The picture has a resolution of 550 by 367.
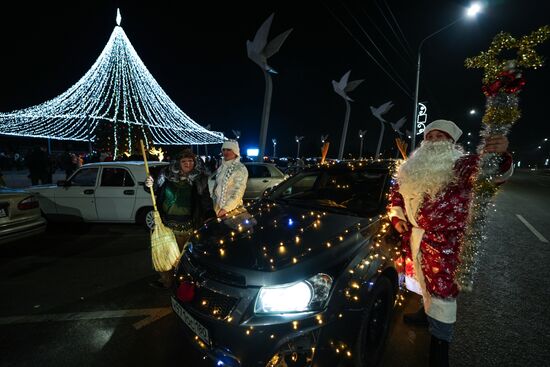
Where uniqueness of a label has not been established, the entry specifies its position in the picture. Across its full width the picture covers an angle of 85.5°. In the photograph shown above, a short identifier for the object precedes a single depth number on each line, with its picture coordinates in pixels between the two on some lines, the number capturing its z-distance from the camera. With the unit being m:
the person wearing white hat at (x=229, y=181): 4.02
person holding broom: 3.72
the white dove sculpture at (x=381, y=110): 37.24
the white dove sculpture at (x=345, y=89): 27.36
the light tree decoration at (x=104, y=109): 22.53
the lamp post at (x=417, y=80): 15.25
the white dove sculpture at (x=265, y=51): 14.63
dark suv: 1.90
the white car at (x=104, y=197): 6.54
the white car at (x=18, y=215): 4.74
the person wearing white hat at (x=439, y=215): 2.32
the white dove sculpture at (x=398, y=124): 44.45
